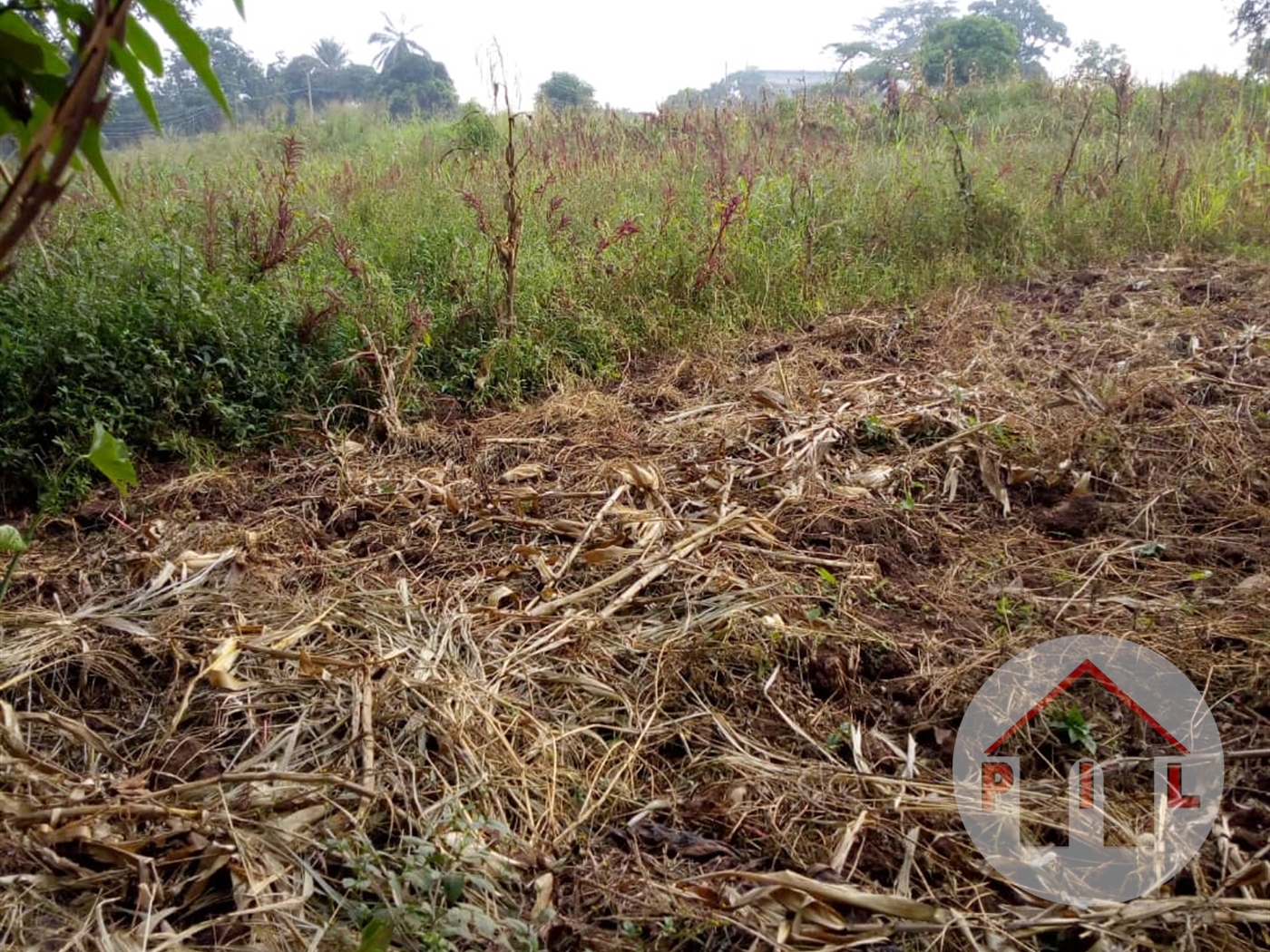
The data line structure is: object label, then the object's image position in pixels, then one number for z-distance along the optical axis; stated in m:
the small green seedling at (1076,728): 1.53
